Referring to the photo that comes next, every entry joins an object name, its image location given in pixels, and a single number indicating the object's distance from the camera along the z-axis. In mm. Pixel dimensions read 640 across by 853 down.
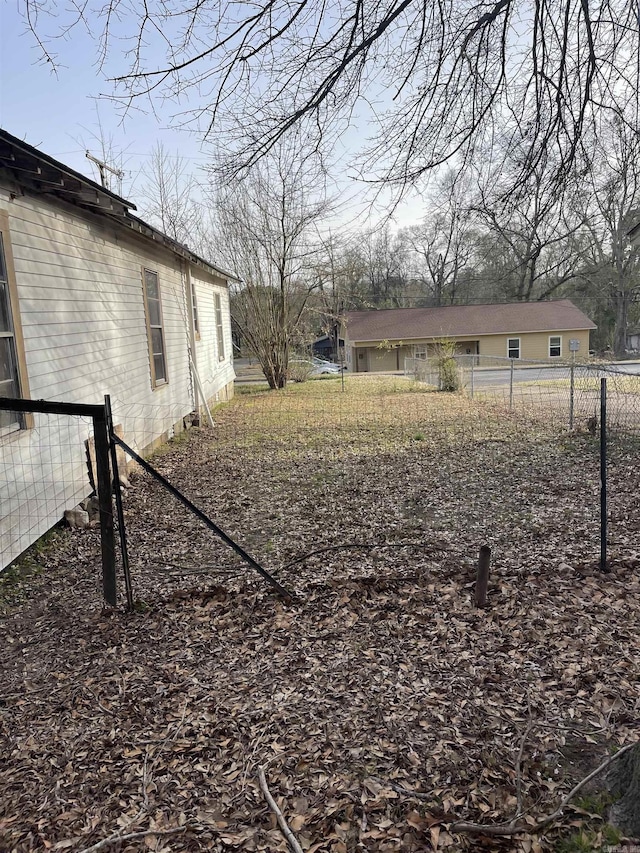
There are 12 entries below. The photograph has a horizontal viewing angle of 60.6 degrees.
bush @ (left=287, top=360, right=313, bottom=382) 21156
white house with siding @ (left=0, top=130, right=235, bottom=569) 4473
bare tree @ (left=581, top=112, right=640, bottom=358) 3902
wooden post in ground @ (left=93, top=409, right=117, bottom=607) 3365
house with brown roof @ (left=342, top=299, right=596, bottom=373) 31188
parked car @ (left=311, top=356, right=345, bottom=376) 29766
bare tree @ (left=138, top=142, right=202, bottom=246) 15959
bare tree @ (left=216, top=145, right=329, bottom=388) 17172
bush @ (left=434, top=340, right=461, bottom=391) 16094
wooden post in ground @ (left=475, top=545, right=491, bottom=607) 3447
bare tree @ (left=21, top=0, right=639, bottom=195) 3217
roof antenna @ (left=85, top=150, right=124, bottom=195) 8300
